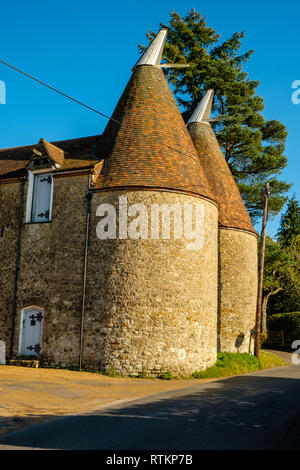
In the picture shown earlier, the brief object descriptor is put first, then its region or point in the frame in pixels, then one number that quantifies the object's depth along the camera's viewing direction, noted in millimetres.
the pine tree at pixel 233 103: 29562
